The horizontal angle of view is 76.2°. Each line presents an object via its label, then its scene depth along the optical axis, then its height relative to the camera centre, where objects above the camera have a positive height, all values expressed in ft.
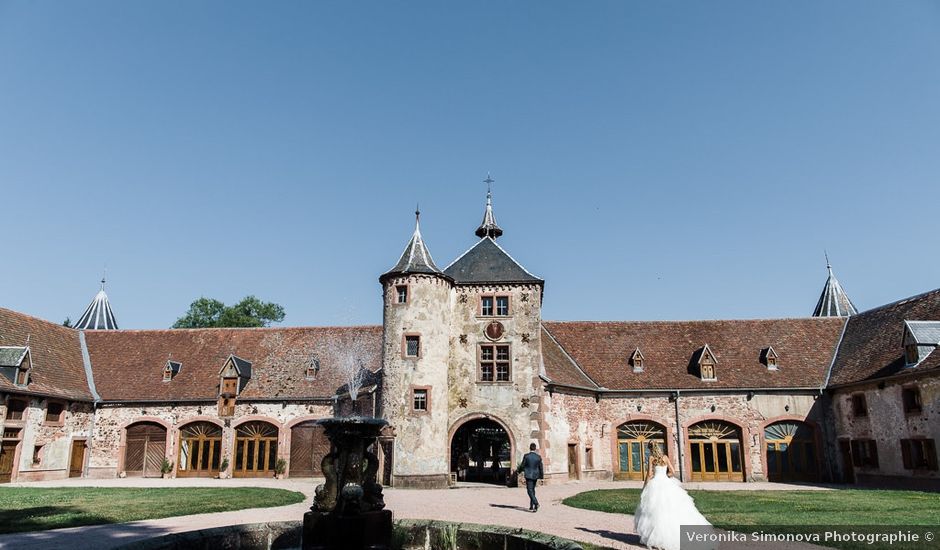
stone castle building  80.53 +3.58
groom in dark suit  52.26 -4.75
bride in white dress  34.14 -5.45
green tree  167.43 +28.25
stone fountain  31.01 -4.31
